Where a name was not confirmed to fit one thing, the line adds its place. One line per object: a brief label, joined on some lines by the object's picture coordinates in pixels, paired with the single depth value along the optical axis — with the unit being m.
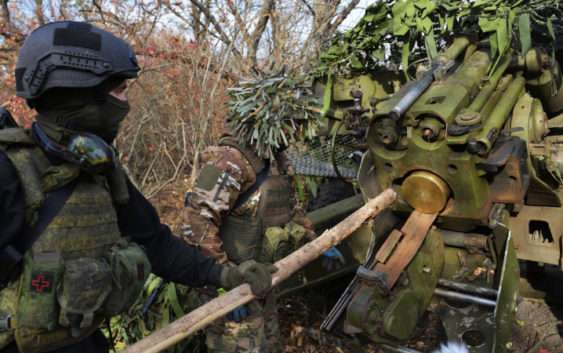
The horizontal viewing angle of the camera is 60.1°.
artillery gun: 2.89
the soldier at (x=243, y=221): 2.98
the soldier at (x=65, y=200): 1.74
